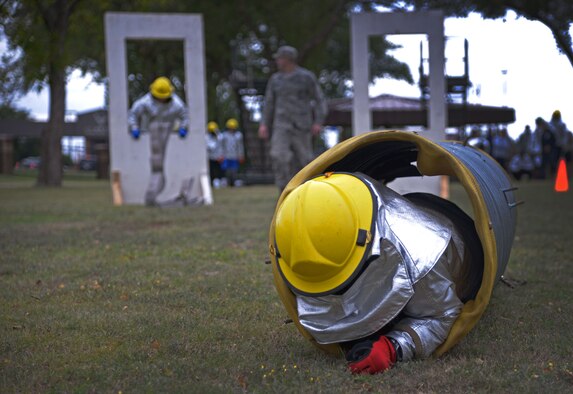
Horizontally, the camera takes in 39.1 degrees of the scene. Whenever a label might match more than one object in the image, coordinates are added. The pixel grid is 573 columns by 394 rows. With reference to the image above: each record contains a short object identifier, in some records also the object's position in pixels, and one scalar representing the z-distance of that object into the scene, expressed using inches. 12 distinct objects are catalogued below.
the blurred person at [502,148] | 994.1
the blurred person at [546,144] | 835.4
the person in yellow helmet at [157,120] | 521.0
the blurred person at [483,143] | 1080.5
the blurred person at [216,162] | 1061.8
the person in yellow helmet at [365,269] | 131.0
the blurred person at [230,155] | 1028.5
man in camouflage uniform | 447.5
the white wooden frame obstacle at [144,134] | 581.6
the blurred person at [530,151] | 885.2
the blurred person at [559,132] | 793.6
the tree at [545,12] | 269.9
